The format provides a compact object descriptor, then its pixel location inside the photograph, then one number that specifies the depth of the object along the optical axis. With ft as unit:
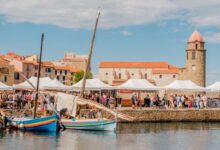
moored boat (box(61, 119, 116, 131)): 114.83
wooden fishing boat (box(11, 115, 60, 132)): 111.86
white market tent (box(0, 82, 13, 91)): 150.05
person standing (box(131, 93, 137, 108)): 149.76
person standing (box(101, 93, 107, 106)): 147.02
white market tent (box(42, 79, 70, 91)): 160.64
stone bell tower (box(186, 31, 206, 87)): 348.57
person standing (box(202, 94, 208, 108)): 158.07
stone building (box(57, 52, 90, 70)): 517.02
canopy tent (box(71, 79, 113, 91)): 161.91
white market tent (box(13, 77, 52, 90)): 157.66
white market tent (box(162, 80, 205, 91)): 164.25
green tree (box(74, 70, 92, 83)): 414.00
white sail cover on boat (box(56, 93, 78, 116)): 120.45
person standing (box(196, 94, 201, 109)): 157.17
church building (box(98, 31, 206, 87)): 350.84
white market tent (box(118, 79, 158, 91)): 159.02
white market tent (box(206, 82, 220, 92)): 171.53
